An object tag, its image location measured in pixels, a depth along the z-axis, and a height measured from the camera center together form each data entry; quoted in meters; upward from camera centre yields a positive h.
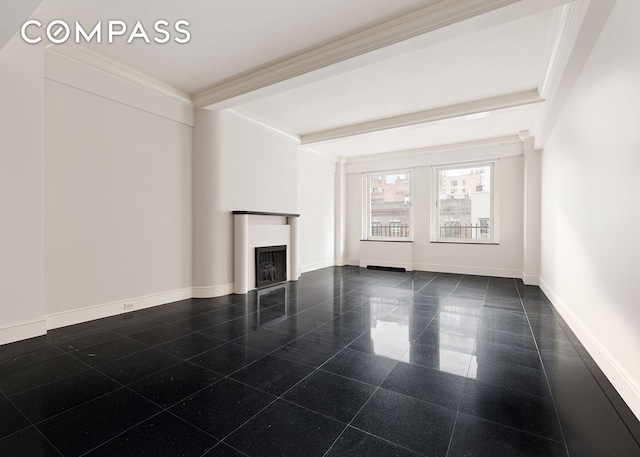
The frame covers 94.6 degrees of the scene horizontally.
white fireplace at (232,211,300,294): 4.62 -0.24
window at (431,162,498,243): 6.44 +0.44
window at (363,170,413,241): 7.38 +0.50
